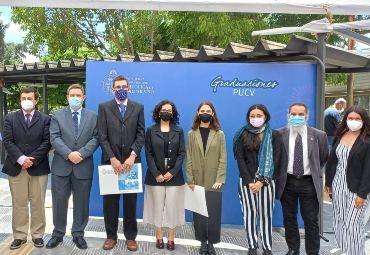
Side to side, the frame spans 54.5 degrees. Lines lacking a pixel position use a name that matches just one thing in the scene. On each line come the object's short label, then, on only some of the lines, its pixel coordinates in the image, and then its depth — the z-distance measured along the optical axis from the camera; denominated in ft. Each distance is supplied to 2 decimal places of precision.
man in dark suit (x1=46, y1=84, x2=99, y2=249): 13.67
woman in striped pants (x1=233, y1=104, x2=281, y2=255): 12.69
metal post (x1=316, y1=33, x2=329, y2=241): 15.29
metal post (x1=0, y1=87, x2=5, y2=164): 33.86
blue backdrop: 16.31
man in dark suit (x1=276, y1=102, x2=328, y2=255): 12.53
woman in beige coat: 13.61
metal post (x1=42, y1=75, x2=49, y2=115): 29.46
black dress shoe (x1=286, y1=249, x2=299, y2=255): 13.12
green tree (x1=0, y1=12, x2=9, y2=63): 128.77
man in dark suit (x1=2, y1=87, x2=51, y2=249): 13.60
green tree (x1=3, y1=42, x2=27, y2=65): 145.18
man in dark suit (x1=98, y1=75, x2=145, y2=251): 13.55
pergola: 12.84
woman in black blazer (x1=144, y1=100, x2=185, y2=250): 13.67
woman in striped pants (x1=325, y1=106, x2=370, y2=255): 11.52
